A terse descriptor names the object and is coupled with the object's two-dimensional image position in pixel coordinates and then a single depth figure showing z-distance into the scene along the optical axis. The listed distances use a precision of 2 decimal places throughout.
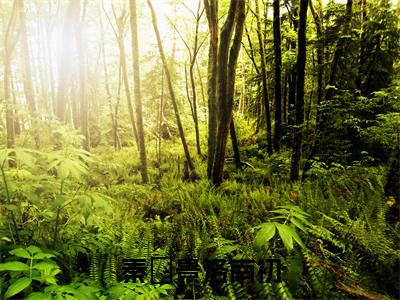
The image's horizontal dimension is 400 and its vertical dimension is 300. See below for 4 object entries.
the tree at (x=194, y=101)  9.39
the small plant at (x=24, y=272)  1.22
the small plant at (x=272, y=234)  1.32
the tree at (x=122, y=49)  12.10
